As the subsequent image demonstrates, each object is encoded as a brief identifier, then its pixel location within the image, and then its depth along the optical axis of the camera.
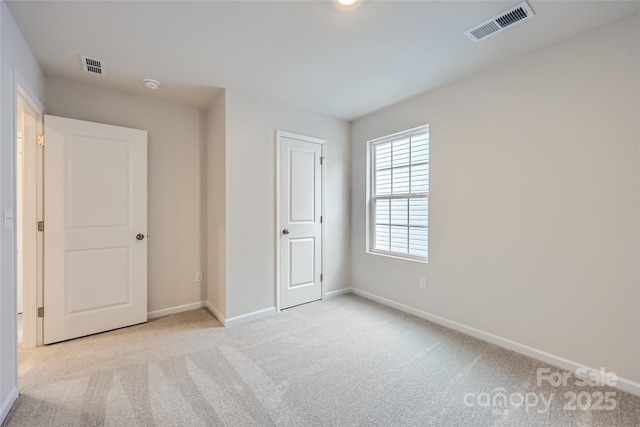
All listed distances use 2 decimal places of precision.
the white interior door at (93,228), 2.48
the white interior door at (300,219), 3.25
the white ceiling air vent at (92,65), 2.26
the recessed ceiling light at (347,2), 1.64
